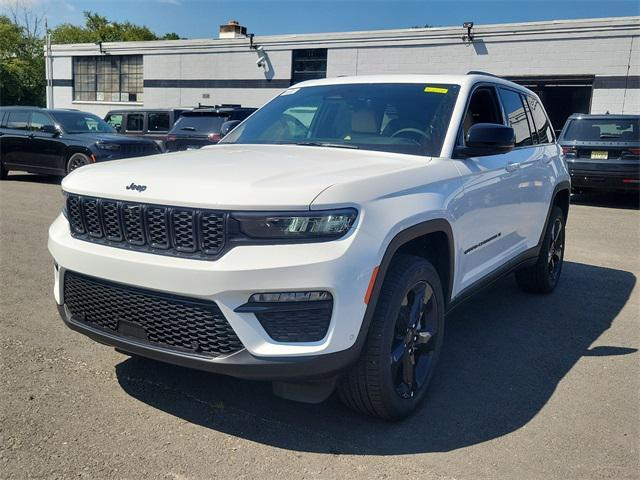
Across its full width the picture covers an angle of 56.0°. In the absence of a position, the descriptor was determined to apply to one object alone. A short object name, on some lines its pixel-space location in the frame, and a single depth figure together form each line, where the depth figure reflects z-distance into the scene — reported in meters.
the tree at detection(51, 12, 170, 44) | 63.78
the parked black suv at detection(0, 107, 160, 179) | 12.54
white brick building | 18.16
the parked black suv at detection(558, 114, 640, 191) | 11.88
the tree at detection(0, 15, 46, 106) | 41.69
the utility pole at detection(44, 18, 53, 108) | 29.21
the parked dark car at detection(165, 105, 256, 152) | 12.19
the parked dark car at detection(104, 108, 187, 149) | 15.52
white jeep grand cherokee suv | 2.60
